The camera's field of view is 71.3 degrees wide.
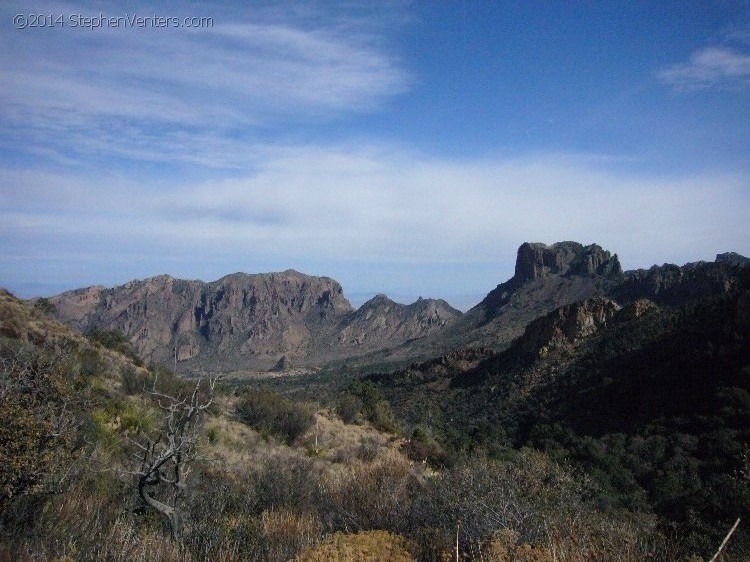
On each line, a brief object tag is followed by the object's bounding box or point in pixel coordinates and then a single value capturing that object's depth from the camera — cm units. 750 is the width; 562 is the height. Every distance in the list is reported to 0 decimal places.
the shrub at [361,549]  526
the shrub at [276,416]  2027
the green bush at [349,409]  2548
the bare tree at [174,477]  619
